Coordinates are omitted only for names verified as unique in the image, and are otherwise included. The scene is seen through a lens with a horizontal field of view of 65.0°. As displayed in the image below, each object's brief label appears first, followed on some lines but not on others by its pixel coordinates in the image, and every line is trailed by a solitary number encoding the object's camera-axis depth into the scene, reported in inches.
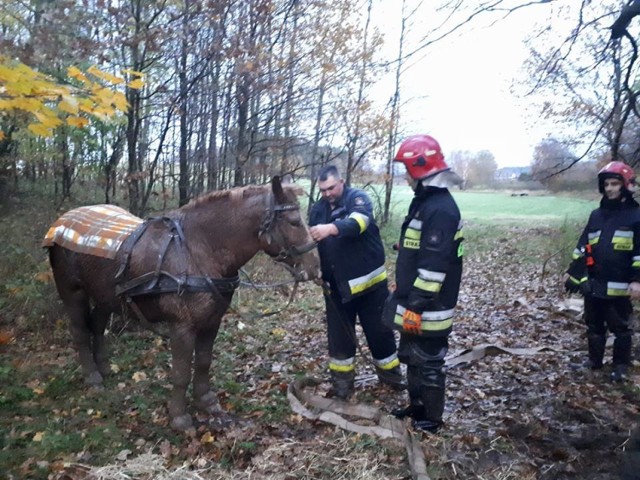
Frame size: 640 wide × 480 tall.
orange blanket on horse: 175.0
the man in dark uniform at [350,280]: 181.5
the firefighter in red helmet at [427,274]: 144.9
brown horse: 158.1
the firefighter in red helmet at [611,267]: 195.9
